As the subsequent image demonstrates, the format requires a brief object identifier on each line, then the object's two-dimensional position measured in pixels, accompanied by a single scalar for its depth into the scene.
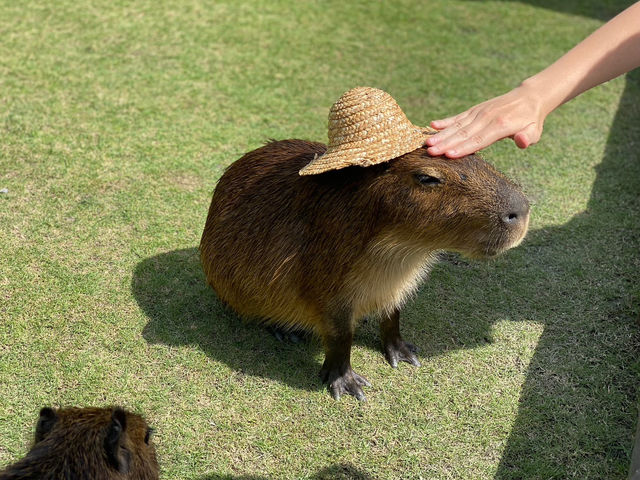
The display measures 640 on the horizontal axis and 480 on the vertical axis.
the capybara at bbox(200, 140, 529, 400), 1.55
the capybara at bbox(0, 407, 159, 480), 1.31
